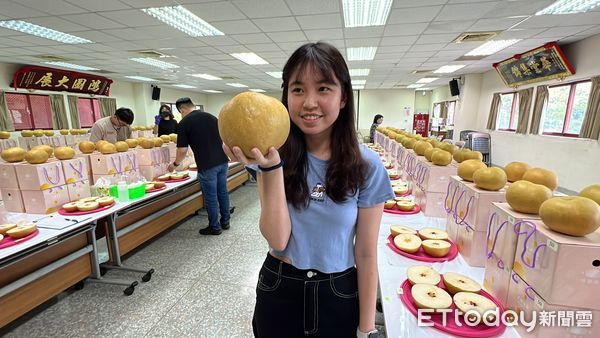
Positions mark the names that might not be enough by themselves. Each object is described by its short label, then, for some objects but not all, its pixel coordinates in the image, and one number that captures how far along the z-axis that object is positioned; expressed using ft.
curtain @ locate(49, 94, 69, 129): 27.50
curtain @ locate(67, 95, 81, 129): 29.31
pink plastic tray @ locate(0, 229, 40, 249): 5.19
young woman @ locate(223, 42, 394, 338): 2.72
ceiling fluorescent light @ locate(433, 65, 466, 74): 25.81
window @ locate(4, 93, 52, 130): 24.49
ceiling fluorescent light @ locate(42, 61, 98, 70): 23.48
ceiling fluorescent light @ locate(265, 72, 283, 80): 29.72
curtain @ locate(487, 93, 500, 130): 26.78
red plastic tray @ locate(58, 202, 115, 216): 6.79
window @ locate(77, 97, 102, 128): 31.02
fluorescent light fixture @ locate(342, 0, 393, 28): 11.68
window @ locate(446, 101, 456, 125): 39.42
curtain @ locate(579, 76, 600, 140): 15.17
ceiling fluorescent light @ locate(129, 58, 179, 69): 22.47
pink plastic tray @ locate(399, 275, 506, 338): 2.91
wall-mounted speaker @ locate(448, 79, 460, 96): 32.83
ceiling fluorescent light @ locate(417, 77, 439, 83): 33.71
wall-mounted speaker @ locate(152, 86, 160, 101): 38.98
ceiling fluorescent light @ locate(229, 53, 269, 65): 20.98
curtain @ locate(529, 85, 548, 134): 19.92
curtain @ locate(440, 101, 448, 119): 41.06
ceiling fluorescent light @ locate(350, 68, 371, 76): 27.68
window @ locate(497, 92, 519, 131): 24.67
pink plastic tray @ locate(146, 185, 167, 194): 8.99
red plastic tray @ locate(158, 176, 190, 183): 10.69
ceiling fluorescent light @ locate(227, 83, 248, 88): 38.69
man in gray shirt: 12.00
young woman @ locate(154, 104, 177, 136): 16.46
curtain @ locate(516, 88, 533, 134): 21.50
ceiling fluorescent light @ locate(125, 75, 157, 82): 31.91
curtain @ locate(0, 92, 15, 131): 23.07
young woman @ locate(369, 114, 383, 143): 22.95
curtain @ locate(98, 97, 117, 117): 33.04
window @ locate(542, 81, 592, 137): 17.43
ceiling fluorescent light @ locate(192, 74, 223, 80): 30.37
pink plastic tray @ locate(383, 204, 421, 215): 6.62
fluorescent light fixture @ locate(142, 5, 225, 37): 12.38
